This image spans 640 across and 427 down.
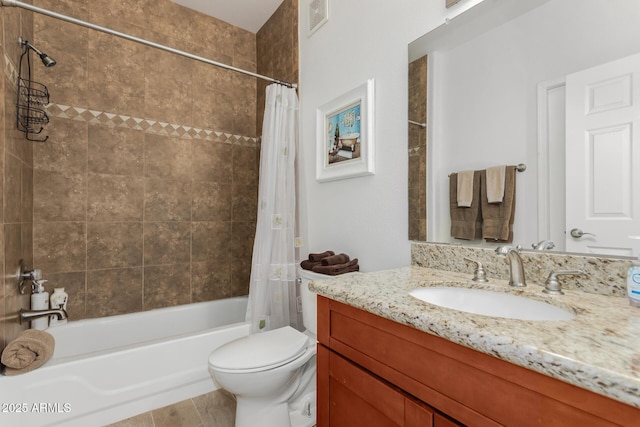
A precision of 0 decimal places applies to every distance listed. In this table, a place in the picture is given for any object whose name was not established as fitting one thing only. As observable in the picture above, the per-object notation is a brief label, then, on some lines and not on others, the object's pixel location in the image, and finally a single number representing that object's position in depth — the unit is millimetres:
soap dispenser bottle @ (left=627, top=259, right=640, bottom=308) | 689
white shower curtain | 1888
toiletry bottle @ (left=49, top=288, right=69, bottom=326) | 1878
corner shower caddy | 1699
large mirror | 788
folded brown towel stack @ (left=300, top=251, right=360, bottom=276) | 1521
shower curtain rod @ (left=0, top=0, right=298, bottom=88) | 1317
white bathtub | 1334
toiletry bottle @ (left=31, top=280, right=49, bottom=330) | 1756
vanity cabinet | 460
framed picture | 1570
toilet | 1228
